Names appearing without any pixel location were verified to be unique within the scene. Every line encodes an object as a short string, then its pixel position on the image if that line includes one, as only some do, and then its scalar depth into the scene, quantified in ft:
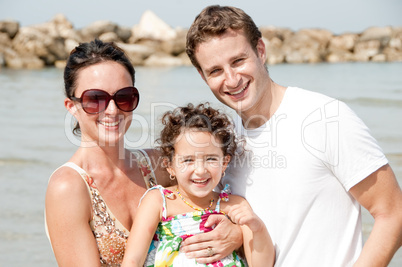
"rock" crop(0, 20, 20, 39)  104.68
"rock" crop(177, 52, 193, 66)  111.24
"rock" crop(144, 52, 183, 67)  109.31
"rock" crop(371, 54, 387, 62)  114.73
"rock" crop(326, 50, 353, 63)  116.98
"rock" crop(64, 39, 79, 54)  105.19
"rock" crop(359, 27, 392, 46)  121.39
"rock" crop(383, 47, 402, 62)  114.21
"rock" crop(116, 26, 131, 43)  117.29
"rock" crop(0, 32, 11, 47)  103.09
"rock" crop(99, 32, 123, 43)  110.01
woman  9.64
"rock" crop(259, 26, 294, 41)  125.18
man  9.20
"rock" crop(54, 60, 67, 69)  103.14
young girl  9.97
